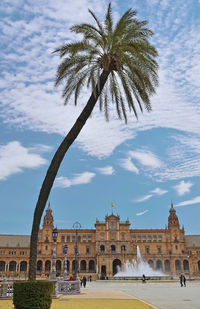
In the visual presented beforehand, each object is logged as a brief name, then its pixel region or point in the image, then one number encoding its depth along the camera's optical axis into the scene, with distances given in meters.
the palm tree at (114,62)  16.84
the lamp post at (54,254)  26.10
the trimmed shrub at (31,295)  11.83
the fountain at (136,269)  78.38
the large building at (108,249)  90.50
